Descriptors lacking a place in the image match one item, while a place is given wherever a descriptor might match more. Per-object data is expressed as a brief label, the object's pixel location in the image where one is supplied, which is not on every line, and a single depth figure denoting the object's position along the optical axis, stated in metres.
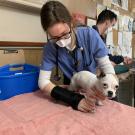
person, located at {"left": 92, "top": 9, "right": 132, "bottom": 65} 1.82
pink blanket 0.71
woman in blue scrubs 0.95
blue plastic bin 1.12
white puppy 0.90
